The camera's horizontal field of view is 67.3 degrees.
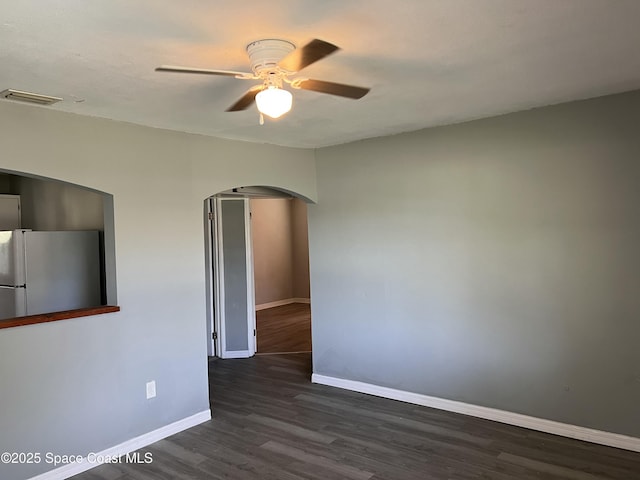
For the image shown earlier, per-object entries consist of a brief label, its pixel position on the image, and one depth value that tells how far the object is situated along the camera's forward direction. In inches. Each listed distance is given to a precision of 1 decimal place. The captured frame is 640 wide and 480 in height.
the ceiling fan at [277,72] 75.3
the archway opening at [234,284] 232.7
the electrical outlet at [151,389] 140.5
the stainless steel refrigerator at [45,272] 150.9
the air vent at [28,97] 106.0
